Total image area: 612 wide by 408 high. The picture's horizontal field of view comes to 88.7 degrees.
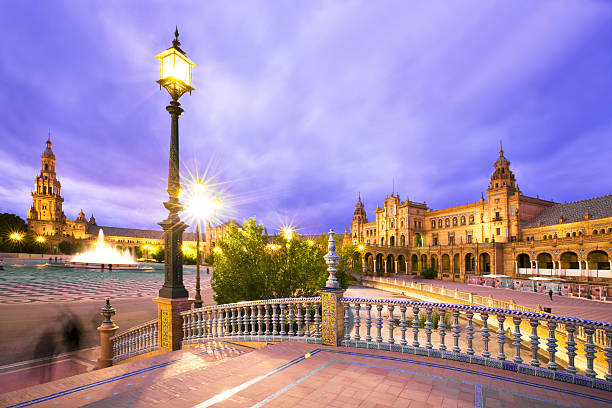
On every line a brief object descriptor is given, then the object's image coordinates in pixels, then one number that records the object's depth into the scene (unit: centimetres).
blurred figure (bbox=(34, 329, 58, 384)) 828
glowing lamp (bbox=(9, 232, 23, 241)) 6494
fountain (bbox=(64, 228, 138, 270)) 4644
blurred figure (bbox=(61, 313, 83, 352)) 1090
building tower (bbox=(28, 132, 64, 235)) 9912
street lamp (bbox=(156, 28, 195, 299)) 721
